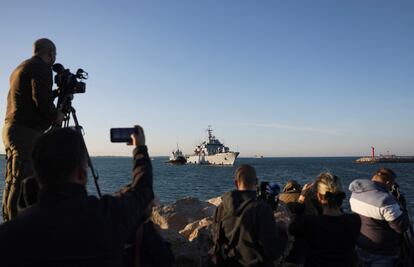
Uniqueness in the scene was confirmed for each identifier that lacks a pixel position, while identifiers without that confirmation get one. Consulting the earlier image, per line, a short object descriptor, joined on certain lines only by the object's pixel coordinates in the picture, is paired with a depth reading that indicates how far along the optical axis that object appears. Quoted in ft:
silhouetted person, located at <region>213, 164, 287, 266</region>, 11.19
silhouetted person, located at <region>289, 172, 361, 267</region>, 11.27
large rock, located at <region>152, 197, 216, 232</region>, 30.32
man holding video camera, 11.57
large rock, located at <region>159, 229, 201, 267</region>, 16.94
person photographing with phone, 5.30
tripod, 11.78
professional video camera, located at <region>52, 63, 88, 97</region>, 12.03
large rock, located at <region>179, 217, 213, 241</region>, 22.29
